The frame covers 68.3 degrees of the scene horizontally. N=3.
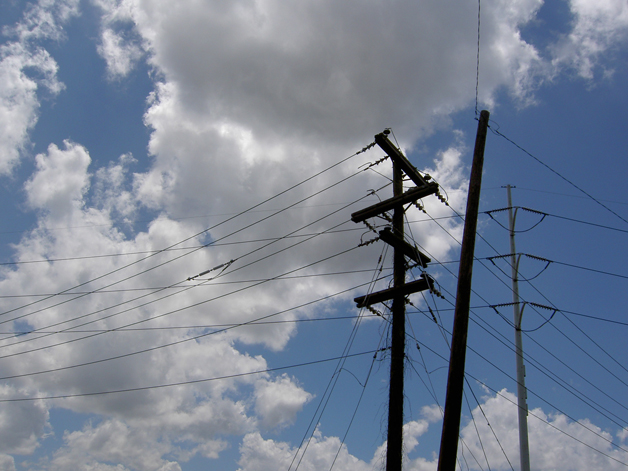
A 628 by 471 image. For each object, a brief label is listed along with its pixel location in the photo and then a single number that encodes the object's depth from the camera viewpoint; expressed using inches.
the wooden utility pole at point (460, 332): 293.6
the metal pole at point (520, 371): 648.1
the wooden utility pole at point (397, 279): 406.9
